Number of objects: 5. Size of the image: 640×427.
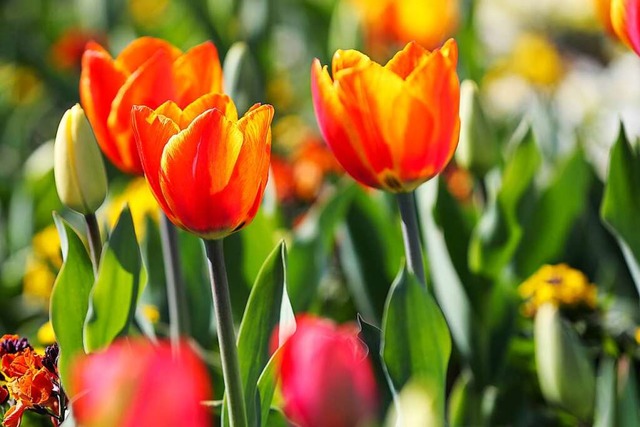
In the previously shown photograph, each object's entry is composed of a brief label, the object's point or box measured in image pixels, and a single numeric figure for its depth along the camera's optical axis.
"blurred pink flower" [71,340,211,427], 0.82
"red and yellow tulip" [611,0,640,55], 1.10
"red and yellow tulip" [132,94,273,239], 1.02
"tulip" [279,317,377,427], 0.92
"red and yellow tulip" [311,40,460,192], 1.06
